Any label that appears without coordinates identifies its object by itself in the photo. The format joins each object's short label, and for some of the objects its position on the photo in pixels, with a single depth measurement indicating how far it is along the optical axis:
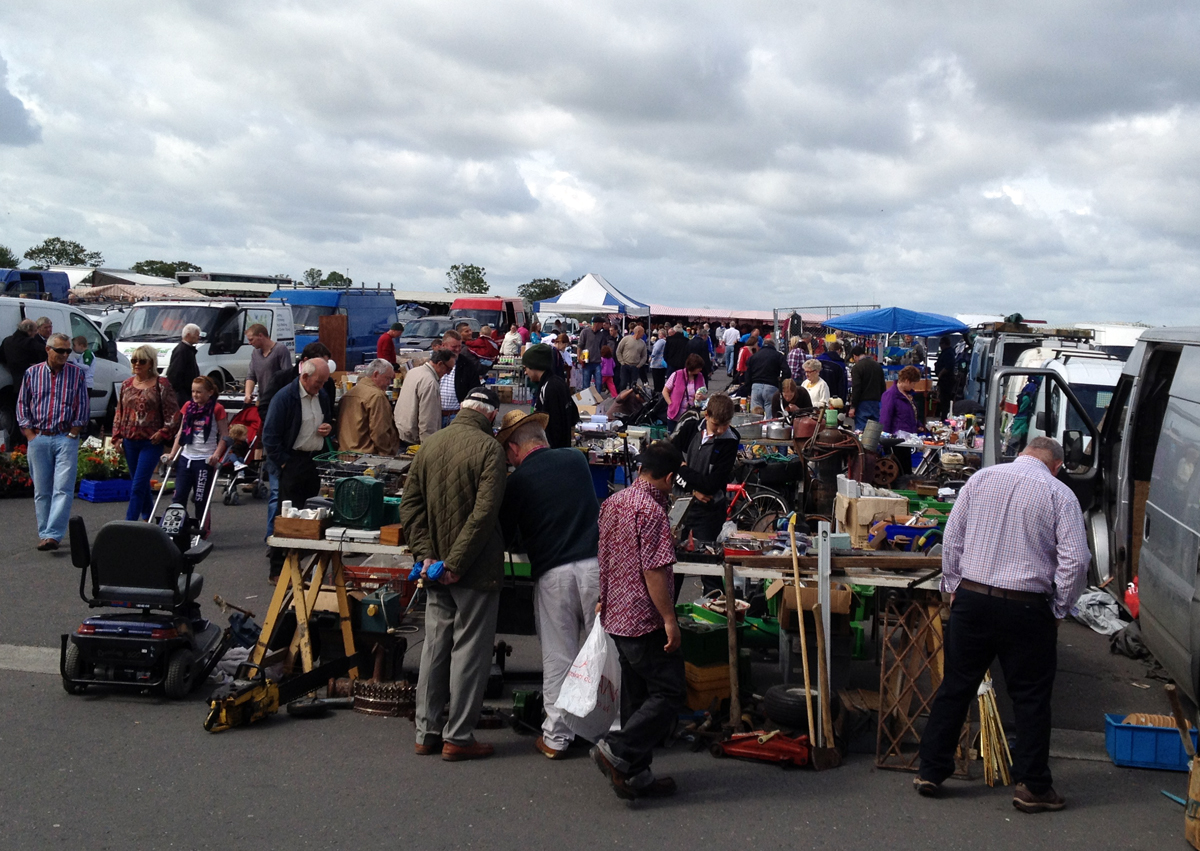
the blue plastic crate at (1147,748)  5.28
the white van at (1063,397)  10.24
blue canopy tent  21.48
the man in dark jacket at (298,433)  8.34
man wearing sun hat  5.27
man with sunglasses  9.16
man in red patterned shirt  4.70
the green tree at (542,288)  97.29
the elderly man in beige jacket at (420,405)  10.17
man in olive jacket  5.11
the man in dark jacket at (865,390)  14.29
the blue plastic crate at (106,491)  11.93
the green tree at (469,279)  91.62
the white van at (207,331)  18.42
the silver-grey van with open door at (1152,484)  5.13
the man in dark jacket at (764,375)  15.66
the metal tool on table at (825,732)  5.22
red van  36.22
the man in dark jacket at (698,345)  19.50
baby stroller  11.19
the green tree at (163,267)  79.25
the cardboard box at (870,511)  7.26
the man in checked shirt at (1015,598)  4.66
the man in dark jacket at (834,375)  15.98
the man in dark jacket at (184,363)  12.99
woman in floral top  9.21
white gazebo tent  32.94
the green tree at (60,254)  75.88
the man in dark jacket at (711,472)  7.43
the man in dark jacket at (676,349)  20.93
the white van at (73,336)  13.41
